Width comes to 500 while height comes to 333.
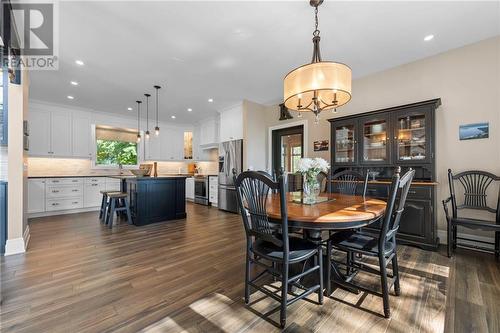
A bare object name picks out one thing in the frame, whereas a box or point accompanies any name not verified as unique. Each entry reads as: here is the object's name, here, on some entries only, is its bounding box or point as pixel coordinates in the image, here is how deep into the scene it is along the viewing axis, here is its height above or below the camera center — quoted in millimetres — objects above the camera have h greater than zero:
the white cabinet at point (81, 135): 5453 +852
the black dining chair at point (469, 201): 2499 -481
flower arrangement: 2010 -59
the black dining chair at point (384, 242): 1530 -651
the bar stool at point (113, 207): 3949 -764
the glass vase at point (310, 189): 2075 -238
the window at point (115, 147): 6012 +621
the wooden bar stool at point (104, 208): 4305 -838
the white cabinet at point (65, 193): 4688 -590
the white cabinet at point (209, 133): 6410 +1056
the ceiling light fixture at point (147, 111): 4688 +1557
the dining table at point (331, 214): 1433 -358
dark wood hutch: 2826 +196
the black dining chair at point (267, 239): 1433 -531
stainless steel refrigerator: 5102 -110
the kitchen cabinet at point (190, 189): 7145 -747
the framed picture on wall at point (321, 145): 4285 +422
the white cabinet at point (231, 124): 5176 +1098
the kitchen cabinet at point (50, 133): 4914 +841
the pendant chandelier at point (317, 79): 1764 +752
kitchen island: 4031 -622
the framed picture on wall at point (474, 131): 2703 +434
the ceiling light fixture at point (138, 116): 5398 +1534
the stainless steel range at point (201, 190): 6344 -707
